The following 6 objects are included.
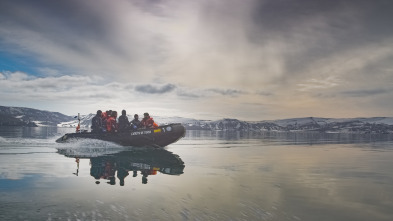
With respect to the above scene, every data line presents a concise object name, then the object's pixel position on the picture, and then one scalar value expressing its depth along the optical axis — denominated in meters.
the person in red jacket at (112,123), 28.27
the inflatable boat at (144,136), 27.28
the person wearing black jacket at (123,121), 28.31
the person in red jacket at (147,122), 28.67
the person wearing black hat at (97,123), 28.28
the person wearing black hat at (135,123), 28.73
